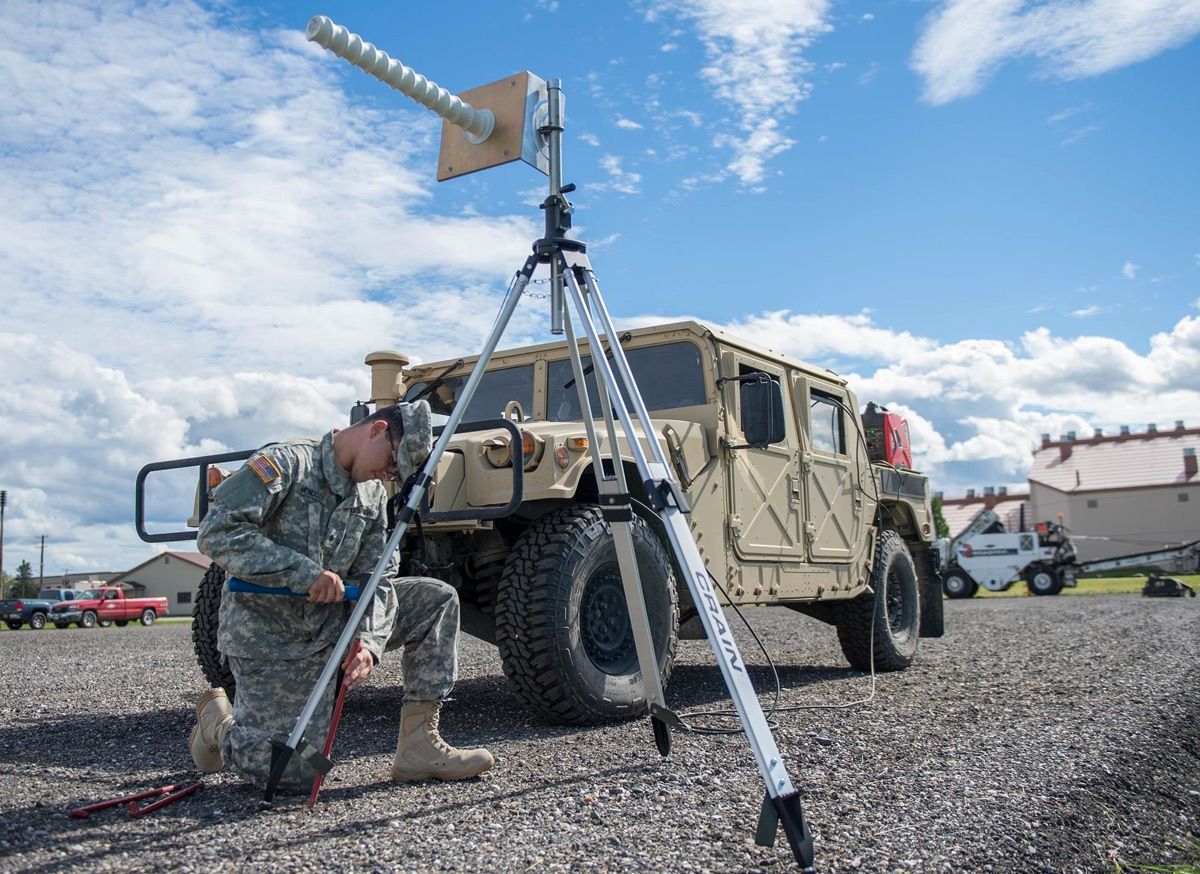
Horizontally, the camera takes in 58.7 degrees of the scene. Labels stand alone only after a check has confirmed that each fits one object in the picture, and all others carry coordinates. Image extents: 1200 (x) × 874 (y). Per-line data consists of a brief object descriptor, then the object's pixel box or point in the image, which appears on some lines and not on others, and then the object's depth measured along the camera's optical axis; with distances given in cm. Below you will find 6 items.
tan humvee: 470
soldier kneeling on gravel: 325
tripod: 274
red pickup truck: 2619
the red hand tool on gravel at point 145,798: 312
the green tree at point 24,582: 5694
